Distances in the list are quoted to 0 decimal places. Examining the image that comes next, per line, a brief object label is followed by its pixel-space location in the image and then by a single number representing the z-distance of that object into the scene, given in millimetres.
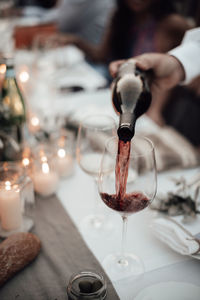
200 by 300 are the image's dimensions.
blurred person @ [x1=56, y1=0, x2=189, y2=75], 2012
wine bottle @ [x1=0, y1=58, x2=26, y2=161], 954
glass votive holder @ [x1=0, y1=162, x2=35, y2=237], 752
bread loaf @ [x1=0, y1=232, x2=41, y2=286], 641
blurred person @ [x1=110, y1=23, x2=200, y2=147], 923
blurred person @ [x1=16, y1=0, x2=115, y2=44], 3279
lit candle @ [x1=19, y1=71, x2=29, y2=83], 1464
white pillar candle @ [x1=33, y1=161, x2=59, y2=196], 880
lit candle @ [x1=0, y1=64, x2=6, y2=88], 997
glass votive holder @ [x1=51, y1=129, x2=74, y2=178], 979
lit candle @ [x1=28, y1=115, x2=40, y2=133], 1183
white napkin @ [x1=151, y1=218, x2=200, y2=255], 681
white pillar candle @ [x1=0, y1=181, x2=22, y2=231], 757
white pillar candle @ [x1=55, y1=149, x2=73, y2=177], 978
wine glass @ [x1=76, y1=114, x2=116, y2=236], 797
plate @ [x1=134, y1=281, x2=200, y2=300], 604
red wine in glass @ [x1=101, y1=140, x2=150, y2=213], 602
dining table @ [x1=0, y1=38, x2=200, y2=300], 628
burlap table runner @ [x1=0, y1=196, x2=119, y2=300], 631
